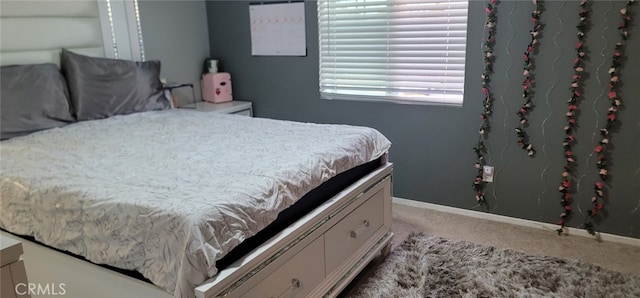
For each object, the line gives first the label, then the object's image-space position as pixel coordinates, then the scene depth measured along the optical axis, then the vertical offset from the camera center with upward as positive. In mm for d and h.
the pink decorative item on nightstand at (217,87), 3945 -359
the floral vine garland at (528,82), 2764 -292
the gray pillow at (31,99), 2598 -282
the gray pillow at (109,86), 2955 -252
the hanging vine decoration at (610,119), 2553 -498
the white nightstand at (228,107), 3693 -505
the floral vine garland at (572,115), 2650 -486
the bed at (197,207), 1521 -594
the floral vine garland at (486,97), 2896 -394
